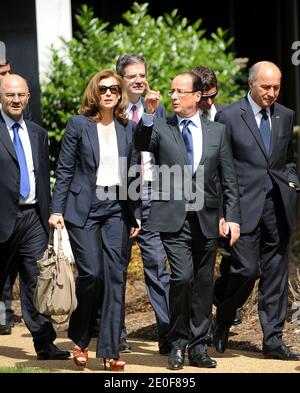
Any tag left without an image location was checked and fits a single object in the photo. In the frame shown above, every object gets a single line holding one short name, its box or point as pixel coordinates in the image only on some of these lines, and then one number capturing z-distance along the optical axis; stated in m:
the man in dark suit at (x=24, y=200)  16.74
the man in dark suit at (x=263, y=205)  16.54
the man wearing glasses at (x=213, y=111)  17.65
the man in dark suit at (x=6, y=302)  19.21
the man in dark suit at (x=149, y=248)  17.57
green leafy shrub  23.04
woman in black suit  15.74
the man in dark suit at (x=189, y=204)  15.92
